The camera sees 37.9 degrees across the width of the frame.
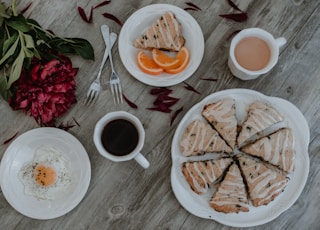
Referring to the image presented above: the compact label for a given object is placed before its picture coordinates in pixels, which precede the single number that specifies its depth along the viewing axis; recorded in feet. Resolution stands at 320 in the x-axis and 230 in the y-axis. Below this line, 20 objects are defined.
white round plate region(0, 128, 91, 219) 5.59
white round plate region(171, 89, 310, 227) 5.58
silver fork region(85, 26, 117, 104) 5.75
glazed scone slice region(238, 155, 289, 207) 5.50
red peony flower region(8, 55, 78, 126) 5.38
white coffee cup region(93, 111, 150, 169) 5.31
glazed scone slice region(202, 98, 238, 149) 5.56
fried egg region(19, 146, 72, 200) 5.66
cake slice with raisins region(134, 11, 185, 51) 5.70
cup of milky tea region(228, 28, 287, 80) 5.47
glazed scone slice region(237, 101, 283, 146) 5.54
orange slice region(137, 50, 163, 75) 5.64
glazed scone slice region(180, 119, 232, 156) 5.56
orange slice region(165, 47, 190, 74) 5.64
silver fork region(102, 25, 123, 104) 5.76
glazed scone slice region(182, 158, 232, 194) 5.51
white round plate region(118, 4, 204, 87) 5.68
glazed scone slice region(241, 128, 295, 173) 5.55
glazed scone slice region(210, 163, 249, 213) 5.51
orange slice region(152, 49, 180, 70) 5.63
